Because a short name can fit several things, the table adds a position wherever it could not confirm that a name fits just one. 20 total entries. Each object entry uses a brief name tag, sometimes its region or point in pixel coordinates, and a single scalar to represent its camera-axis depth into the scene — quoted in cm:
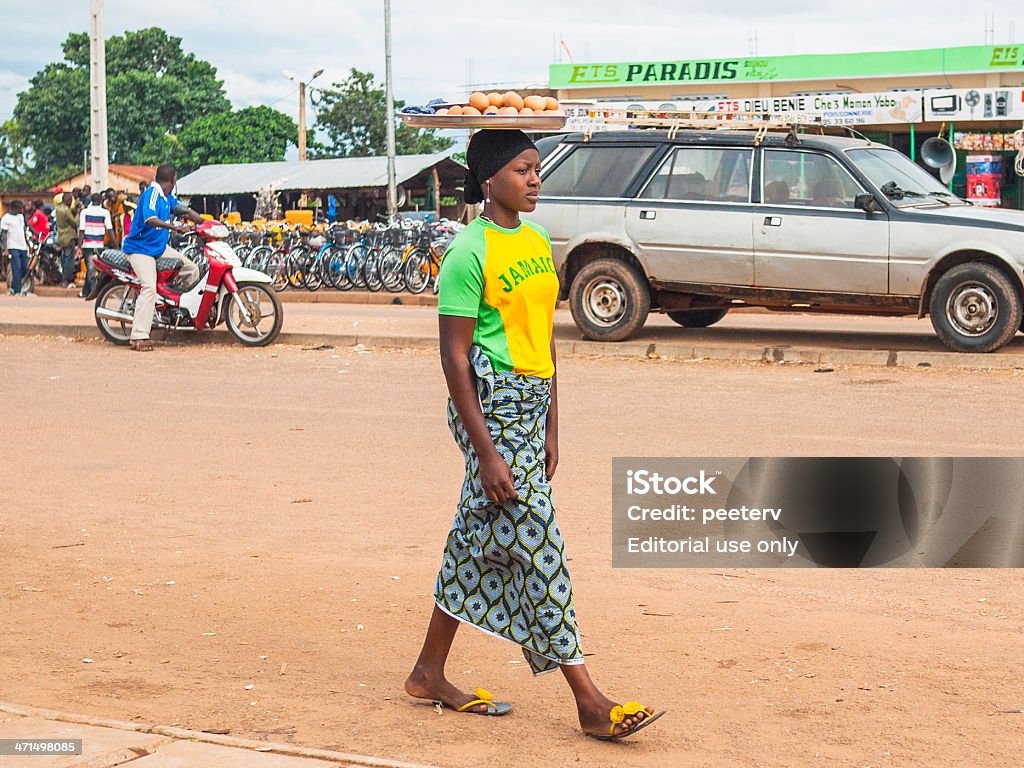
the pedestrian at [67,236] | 2444
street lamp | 5078
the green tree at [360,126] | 6019
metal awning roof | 4634
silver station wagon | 1241
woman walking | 402
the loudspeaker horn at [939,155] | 2419
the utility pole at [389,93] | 3441
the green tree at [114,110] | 7269
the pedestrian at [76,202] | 2612
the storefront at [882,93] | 2603
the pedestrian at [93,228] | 2180
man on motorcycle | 1427
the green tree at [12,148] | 7594
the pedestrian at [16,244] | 2383
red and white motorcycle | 1478
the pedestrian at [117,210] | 2009
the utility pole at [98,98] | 2358
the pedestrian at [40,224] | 2619
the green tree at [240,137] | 6456
